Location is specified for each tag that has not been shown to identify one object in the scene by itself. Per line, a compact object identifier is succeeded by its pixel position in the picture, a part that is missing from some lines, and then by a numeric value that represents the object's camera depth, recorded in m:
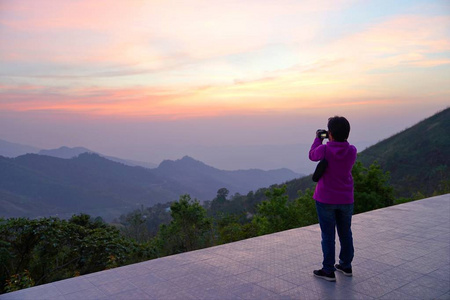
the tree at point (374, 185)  8.27
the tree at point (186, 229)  6.68
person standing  3.01
